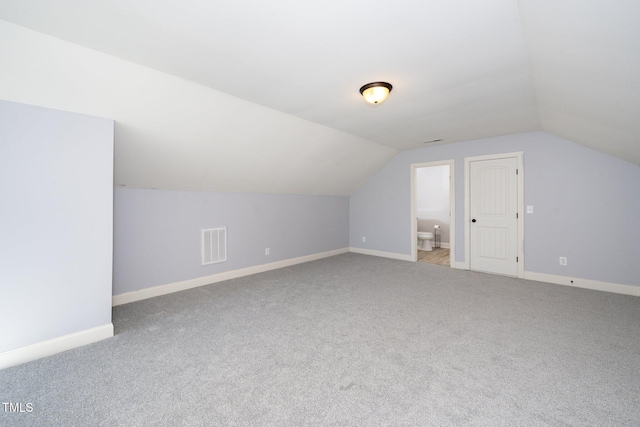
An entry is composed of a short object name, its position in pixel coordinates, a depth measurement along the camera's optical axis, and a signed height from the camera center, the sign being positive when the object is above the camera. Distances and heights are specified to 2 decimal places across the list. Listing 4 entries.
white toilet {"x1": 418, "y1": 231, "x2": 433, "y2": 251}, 7.12 -0.72
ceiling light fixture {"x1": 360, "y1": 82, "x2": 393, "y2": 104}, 2.69 +1.20
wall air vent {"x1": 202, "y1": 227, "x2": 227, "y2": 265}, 4.27 -0.51
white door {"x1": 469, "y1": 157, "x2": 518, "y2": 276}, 4.66 -0.04
